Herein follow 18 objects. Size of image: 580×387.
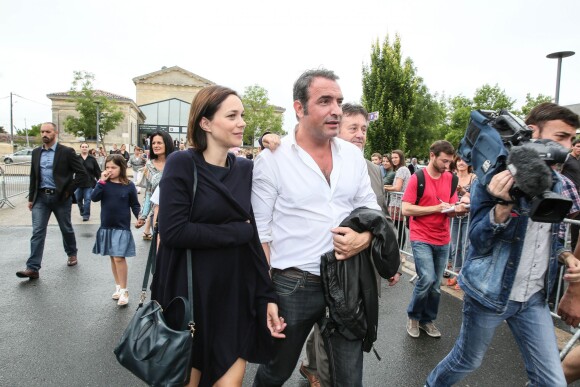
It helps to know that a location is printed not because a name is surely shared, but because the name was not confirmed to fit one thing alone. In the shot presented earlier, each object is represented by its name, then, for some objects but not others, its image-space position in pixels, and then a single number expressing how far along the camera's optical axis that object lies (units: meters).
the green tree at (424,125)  39.09
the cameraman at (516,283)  2.09
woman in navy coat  1.90
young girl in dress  4.62
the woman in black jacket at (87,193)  10.00
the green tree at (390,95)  23.48
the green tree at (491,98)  40.92
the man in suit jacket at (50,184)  5.49
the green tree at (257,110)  50.28
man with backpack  3.95
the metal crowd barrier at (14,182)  11.69
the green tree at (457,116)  41.12
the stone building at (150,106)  45.94
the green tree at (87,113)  32.59
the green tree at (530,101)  39.16
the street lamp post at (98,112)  31.59
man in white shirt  2.20
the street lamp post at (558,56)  11.58
